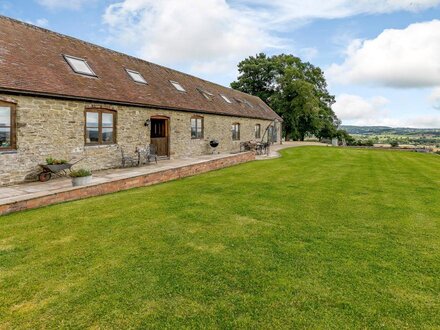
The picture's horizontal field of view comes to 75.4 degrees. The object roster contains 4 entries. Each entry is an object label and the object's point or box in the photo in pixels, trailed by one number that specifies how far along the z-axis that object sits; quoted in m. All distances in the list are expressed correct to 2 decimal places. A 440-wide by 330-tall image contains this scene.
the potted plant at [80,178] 8.45
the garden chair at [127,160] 13.32
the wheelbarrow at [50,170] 9.76
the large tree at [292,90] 39.62
